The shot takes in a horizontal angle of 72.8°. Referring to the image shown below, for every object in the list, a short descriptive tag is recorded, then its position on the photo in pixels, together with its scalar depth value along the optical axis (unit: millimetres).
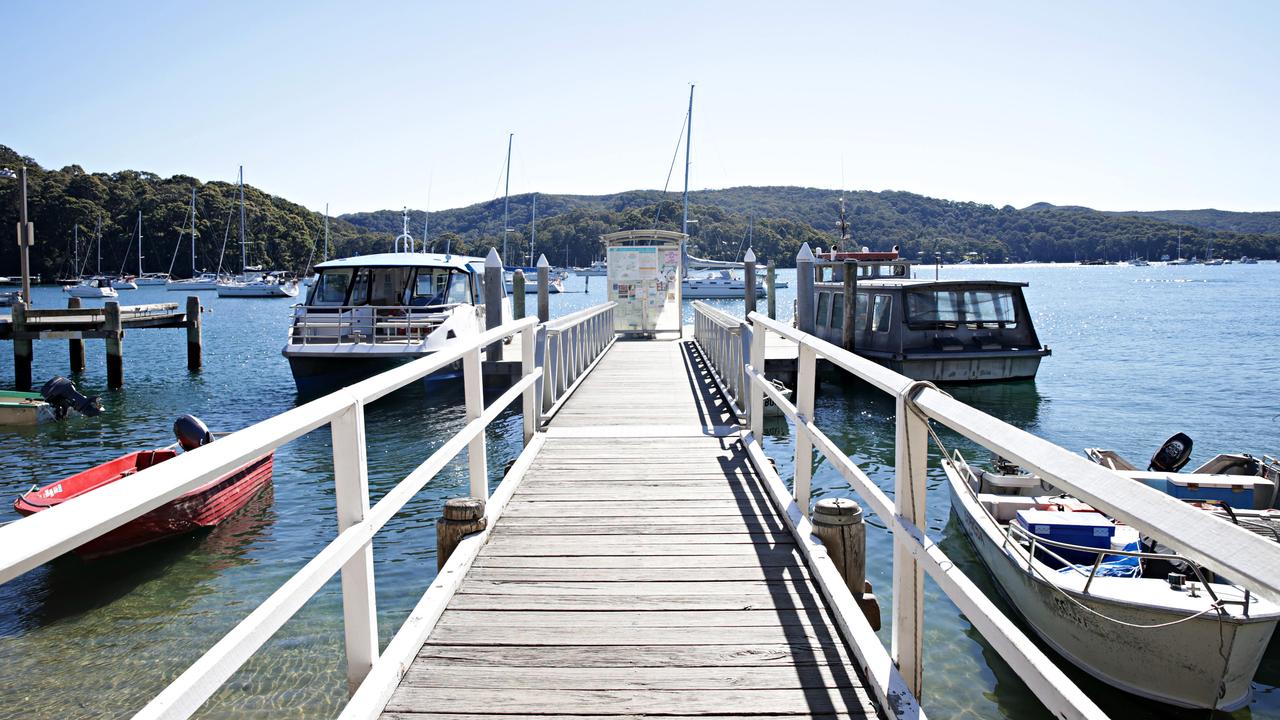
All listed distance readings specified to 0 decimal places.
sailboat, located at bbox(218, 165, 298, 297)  79750
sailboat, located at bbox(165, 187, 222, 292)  91125
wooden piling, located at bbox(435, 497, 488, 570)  4695
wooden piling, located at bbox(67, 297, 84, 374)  23875
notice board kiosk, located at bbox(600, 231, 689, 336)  20250
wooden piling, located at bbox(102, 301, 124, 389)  20422
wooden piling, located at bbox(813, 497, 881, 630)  4457
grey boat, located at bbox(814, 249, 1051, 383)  17023
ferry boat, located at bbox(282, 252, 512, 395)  16641
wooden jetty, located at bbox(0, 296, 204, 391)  20141
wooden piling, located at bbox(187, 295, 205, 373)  23734
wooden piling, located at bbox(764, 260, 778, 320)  25277
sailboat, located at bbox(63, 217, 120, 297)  72562
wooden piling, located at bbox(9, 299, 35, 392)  19891
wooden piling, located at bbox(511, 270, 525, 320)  20016
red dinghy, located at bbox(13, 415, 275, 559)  8227
